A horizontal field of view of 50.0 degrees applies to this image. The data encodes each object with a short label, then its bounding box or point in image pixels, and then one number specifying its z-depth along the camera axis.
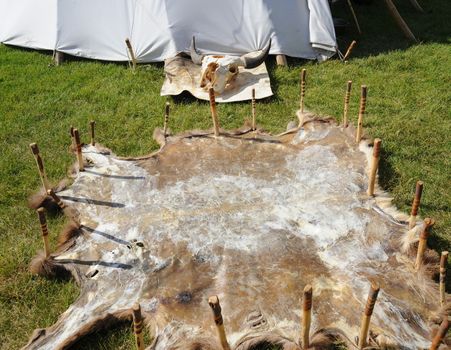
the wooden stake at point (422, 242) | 2.85
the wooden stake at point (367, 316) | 2.23
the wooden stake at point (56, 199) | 3.77
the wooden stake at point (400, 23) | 7.28
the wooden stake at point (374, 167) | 3.47
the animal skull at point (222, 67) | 5.82
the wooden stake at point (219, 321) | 2.19
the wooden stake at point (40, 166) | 3.47
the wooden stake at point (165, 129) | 4.68
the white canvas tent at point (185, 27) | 6.54
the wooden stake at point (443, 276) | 2.67
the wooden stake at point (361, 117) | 3.92
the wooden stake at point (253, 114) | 4.61
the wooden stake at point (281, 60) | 6.47
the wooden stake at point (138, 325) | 2.20
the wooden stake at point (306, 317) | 2.21
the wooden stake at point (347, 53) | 6.44
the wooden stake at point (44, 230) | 2.98
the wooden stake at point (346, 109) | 4.23
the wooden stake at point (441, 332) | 2.18
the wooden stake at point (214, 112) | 4.28
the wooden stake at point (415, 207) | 3.00
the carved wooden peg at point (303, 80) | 4.43
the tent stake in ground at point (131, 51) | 6.19
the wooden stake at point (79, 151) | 3.98
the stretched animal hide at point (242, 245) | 2.94
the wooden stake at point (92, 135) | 4.28
